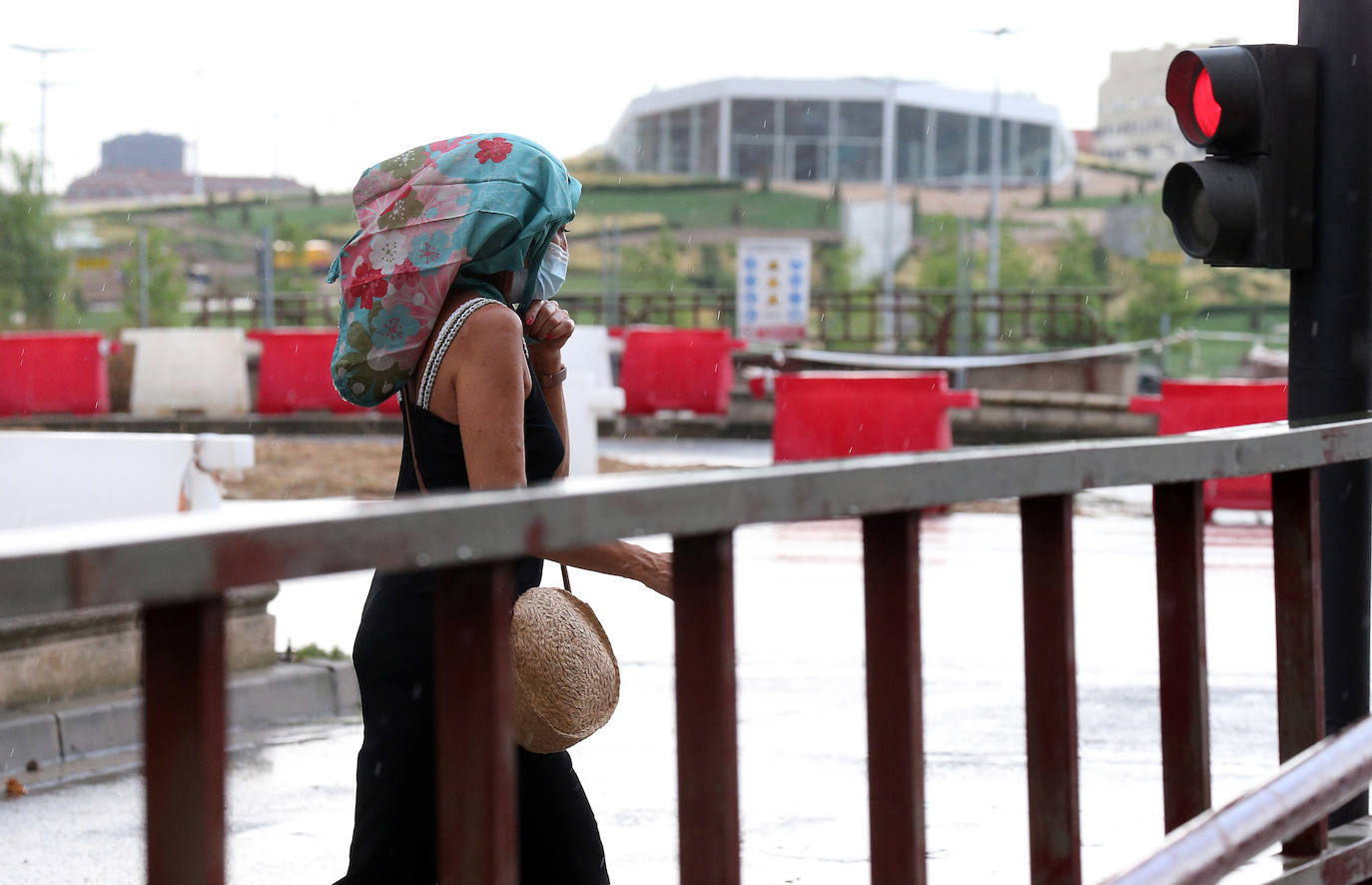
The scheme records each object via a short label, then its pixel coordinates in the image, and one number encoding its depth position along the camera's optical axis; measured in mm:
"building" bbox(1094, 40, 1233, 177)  169250
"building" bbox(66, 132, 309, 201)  146375
